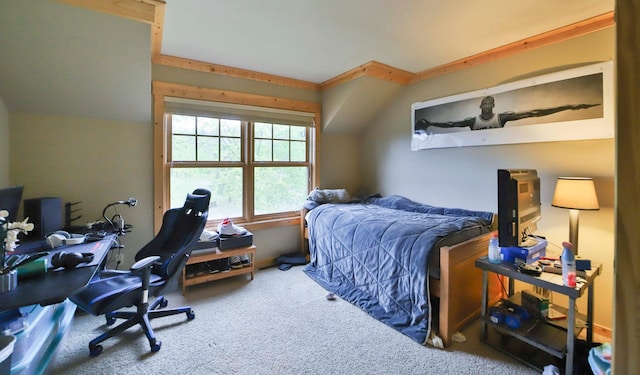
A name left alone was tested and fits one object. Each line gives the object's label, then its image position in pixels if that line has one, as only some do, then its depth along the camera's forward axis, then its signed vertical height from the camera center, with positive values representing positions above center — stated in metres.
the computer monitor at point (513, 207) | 1.70 -0.12
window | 3.04 +0.36
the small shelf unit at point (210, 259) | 2.78 -0.73
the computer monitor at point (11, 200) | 1.67 -0.07
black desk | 1.14 -0.43
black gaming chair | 1.78 -0.64
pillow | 3.66 -0.12
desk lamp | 2.44 -0.26
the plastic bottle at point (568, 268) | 1.60 -0.46
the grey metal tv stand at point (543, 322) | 1.62 -0.78
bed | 2.06 -0.64
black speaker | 2.14 -0.20
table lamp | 2.02 -0.08
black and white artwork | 2.20 +0.68
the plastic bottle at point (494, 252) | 1.94 -0.44
